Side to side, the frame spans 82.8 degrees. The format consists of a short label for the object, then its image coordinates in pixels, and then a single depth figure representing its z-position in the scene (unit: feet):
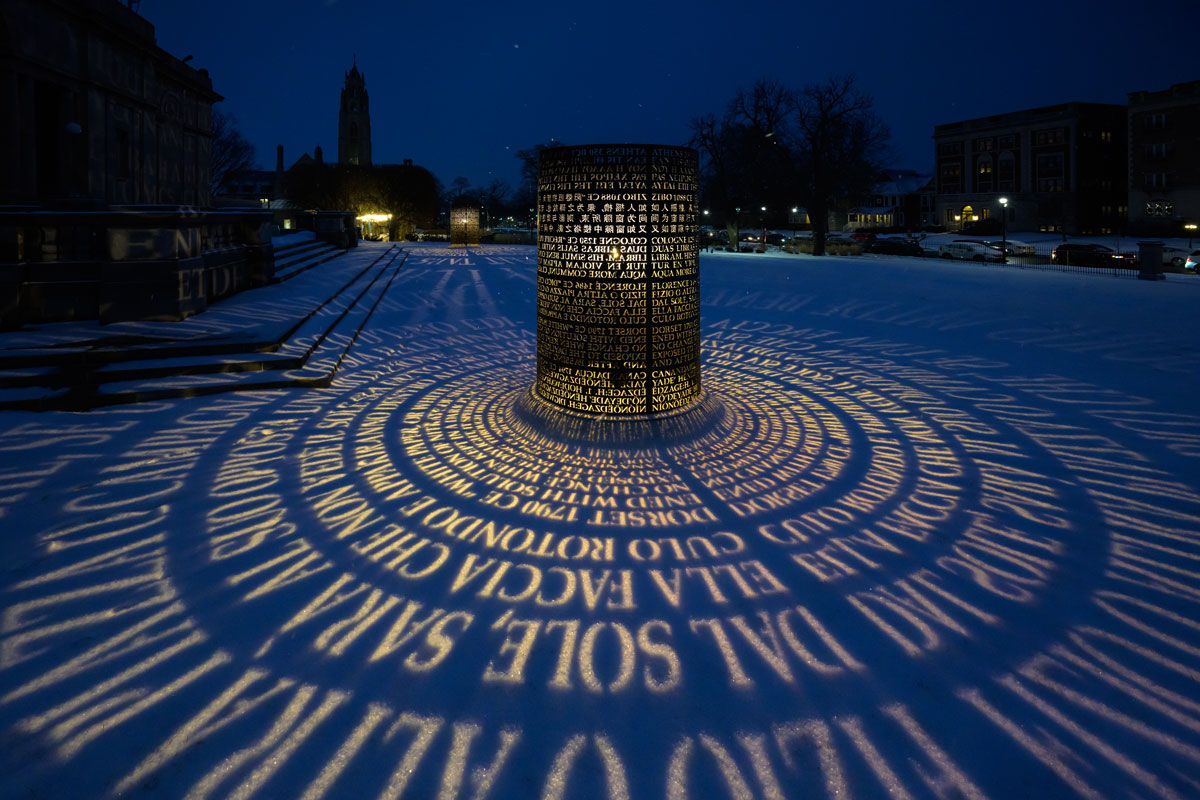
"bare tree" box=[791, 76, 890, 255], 122.72
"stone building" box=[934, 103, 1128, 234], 207.82
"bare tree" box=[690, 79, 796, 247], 136.46
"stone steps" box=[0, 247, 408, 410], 23.45
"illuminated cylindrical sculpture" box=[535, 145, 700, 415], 21.39
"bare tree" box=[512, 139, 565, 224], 280.14
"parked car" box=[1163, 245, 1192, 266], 97.11
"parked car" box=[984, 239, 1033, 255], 115.98
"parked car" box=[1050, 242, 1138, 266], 94.68
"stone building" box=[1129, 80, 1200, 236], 175.01
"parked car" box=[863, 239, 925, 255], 135.85
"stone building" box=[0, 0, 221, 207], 49.52
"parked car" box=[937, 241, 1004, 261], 111.55
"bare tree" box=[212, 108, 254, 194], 164.66
